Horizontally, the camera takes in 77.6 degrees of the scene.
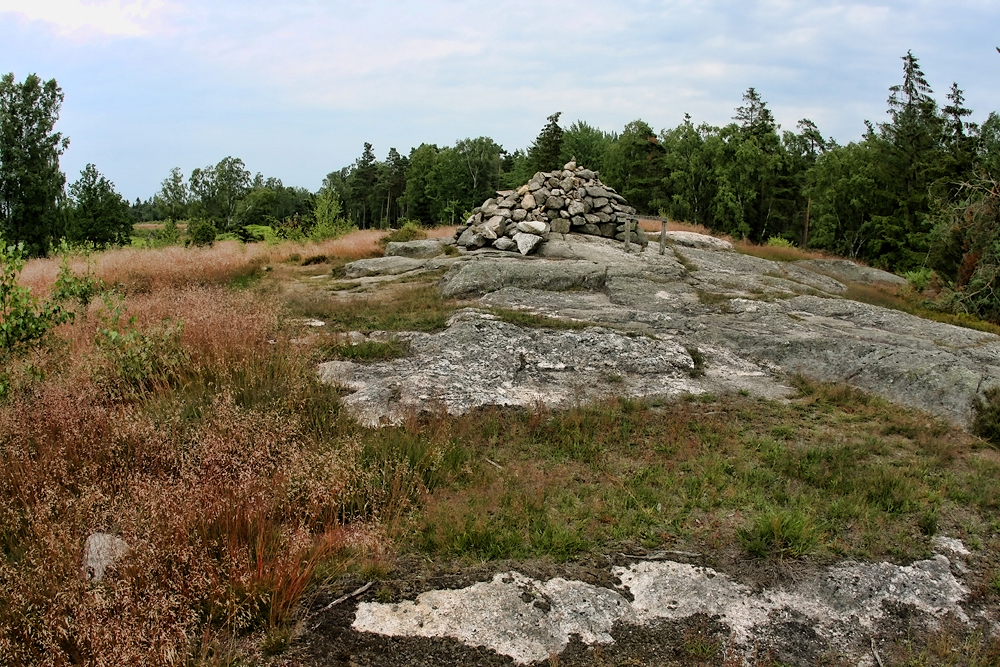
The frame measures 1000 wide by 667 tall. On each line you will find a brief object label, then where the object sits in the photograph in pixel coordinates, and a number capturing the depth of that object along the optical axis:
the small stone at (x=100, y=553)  3.25
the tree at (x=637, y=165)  54.94
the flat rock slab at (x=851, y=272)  22.66
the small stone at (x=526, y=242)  17.94
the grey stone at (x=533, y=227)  18.98
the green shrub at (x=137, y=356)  6.02
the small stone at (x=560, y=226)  20.08
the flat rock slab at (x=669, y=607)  3.56
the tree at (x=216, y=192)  66.25
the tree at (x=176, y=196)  67.38
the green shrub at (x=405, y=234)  24.28
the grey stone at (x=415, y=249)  20.03
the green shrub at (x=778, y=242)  33.84
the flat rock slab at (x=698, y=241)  23.34
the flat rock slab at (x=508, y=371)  6.87
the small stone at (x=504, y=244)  18.59
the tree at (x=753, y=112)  54.41
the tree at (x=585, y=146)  63.78
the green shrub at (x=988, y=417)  6.70
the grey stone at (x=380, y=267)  17.28
